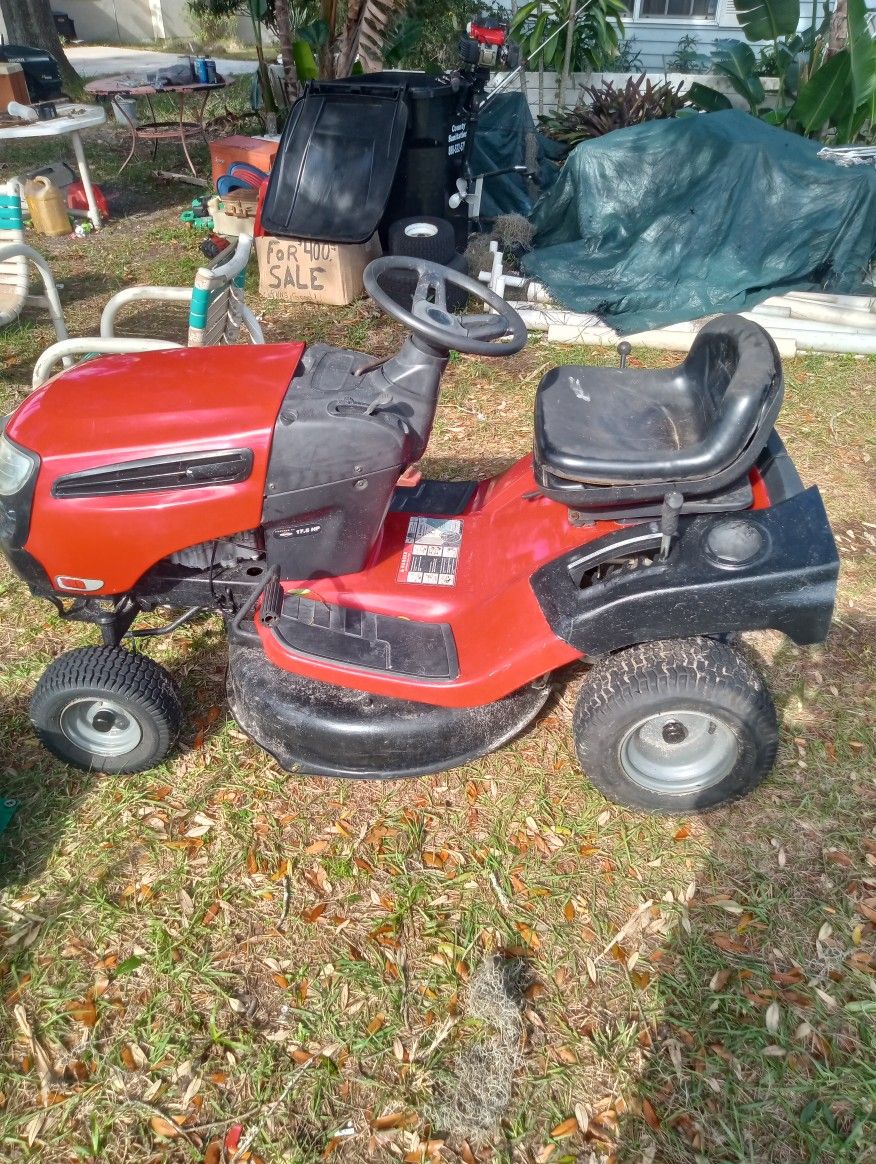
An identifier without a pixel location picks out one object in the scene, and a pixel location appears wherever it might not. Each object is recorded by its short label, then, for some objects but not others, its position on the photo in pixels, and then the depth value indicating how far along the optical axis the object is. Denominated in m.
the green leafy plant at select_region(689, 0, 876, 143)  6.30
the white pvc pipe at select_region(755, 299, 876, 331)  5.43
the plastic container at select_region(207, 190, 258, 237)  6.84
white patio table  6.39
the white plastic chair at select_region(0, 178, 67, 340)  4.42
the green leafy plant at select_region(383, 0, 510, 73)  10.80
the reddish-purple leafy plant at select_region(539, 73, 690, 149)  7.86
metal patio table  8.73
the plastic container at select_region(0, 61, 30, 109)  7.17
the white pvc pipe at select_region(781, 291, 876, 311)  5.49
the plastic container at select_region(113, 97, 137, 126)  8.70
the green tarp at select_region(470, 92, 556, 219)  7.21
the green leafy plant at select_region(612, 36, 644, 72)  10.71
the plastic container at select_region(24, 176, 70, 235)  7.20
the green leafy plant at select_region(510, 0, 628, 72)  8.87
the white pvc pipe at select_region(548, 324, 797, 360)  5.38
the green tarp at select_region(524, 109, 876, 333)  5.48
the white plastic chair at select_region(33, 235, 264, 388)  2.95
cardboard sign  5.82
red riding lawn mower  2.08
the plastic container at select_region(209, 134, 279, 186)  7.23
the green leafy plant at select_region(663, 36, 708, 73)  10.74
